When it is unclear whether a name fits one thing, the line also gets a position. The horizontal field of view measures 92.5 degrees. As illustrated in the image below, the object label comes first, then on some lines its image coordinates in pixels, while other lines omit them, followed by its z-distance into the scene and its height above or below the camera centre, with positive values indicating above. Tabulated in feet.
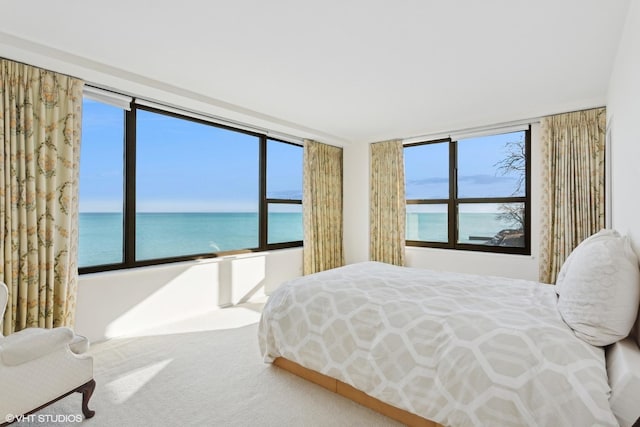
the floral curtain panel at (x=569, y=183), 10.93 +1.17
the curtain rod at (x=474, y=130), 12.35 +3.83
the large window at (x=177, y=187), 10.47 +1.67
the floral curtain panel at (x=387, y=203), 15.85 +0.60
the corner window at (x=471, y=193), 13.42 +1.04
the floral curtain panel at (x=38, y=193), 7.63 +0.57
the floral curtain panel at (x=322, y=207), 16.20 +0.42
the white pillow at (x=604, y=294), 4.35 -1.18
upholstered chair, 4.78 -2.64
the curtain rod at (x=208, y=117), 10.24 +3.93
